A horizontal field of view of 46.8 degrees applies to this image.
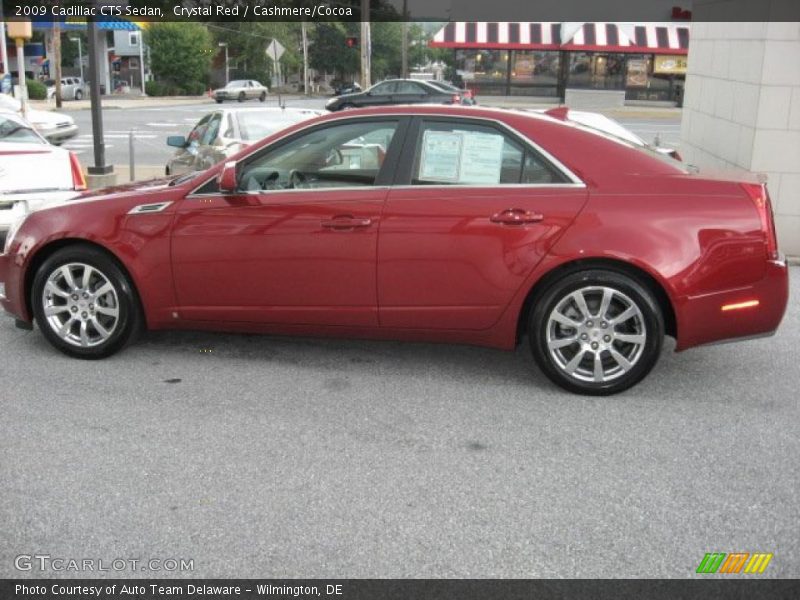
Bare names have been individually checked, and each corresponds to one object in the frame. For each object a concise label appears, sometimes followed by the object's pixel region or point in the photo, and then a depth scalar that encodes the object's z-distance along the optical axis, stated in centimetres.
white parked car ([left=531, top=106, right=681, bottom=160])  828
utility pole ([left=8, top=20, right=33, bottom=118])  1864
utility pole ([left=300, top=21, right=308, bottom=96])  7402
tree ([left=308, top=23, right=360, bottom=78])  8104
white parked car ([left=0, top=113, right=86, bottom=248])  841
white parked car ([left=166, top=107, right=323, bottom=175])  1176
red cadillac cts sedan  496
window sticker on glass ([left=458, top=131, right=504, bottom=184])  521
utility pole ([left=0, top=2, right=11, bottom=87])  4026
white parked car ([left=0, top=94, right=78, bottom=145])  2142
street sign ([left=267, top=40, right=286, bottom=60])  2788
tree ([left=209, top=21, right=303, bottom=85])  7438
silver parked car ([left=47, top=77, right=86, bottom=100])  5270
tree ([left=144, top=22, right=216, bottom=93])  6762
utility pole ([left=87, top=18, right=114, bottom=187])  1395
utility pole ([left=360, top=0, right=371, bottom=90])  3790
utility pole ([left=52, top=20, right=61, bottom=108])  4569
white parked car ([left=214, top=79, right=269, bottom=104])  5506
